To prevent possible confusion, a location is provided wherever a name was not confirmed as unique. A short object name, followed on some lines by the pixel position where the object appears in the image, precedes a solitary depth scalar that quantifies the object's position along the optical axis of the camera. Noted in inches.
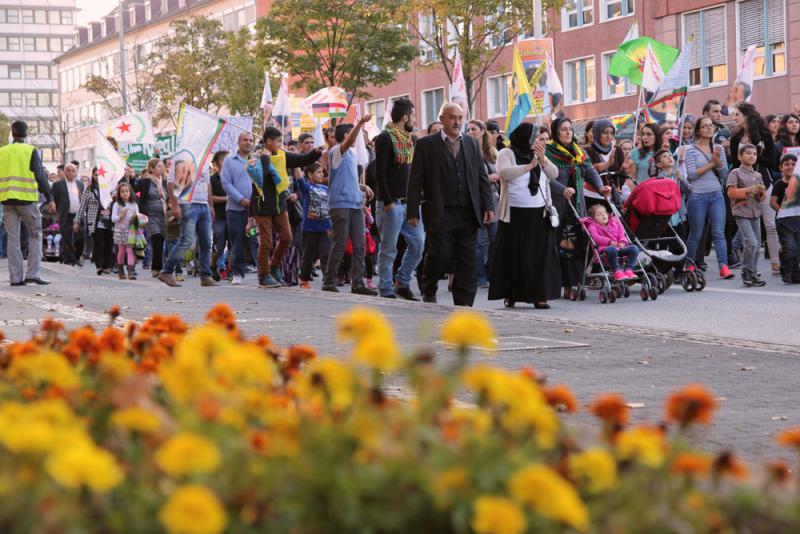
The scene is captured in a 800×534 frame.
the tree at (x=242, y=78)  2479.1
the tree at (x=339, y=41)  2130.9
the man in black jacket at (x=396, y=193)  599.2
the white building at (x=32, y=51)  5940.0
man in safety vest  751.7
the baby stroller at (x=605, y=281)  600.7
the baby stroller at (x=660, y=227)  637.3
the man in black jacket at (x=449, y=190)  546.3
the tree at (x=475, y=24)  1704.0
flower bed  84.2
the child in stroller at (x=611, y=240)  610.2
